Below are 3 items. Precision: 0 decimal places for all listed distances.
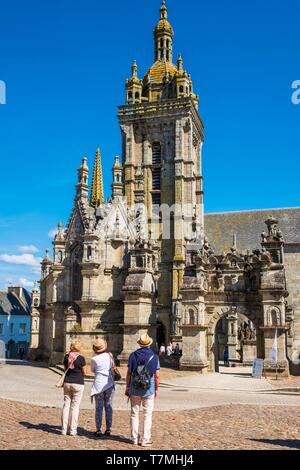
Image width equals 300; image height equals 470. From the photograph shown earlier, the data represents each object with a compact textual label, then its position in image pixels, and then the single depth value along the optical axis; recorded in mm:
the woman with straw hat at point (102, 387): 8586
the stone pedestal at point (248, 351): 35625
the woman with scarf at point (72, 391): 8609
